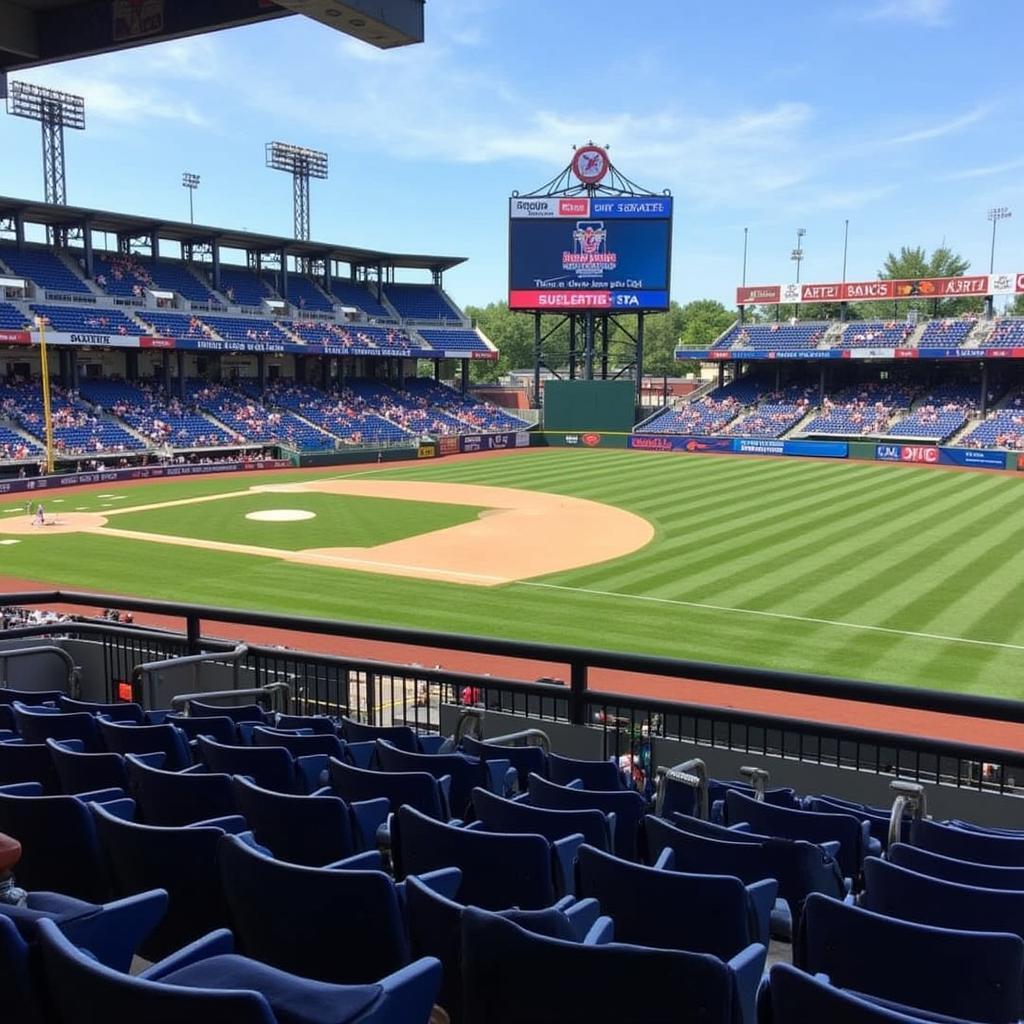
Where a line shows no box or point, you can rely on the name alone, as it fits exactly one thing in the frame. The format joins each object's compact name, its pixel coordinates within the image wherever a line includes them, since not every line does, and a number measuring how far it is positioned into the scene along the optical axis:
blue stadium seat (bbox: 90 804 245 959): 3.60
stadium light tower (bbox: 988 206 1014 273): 79.81
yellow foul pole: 46.47
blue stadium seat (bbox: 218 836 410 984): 3.04
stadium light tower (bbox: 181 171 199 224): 81.00
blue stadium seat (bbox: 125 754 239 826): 4.59
